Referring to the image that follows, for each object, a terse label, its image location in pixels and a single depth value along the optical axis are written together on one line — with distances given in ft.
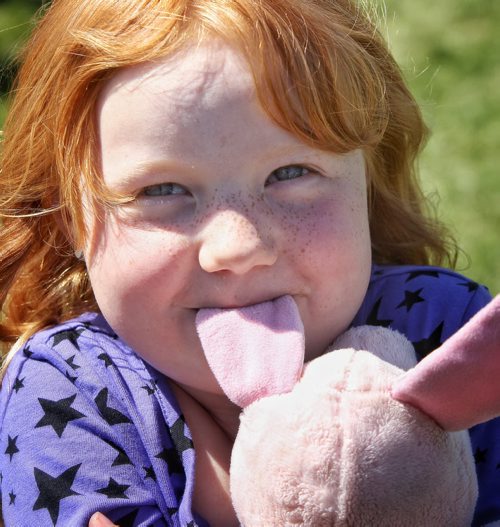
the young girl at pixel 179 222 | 2.59
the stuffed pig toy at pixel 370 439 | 2.33
